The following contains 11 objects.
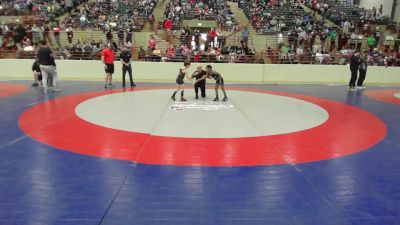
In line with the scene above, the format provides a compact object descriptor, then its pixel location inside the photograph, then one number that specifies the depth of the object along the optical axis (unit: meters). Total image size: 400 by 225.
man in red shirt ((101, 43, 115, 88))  12.54
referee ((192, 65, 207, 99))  10.74
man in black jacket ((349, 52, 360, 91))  13.72
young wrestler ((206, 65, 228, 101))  10.42
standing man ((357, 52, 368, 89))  14.12
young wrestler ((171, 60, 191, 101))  10.28
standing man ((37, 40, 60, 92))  10.98
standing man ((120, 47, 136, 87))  12.73
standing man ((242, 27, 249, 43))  18.81
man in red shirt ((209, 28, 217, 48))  18.49
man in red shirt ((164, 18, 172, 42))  19.36
